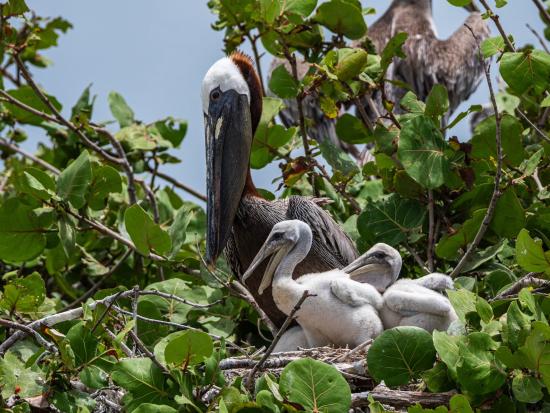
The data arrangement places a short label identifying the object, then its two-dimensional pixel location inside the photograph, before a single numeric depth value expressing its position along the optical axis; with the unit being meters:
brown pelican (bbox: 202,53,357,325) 12.70
